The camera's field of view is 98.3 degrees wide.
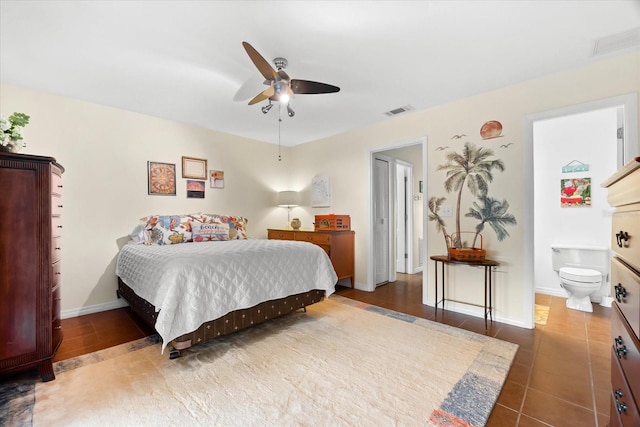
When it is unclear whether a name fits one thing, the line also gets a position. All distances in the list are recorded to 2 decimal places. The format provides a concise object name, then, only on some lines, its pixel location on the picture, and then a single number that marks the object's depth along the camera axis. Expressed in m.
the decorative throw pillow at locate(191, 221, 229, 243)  3.52
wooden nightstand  3.97
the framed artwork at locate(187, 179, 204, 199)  4.00
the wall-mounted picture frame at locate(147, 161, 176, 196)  3.66
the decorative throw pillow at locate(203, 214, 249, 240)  3.83
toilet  3.10
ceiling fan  2.09
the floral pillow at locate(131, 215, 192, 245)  3.31
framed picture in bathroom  3.60
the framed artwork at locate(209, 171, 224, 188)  4.23
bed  2.00
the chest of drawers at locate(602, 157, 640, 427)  0.85
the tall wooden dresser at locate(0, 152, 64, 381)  1.68
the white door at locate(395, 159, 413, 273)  5.21
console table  2.79
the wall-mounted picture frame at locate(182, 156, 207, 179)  3.95
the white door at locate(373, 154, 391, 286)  4.28
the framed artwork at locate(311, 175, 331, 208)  4.63
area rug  1.50
